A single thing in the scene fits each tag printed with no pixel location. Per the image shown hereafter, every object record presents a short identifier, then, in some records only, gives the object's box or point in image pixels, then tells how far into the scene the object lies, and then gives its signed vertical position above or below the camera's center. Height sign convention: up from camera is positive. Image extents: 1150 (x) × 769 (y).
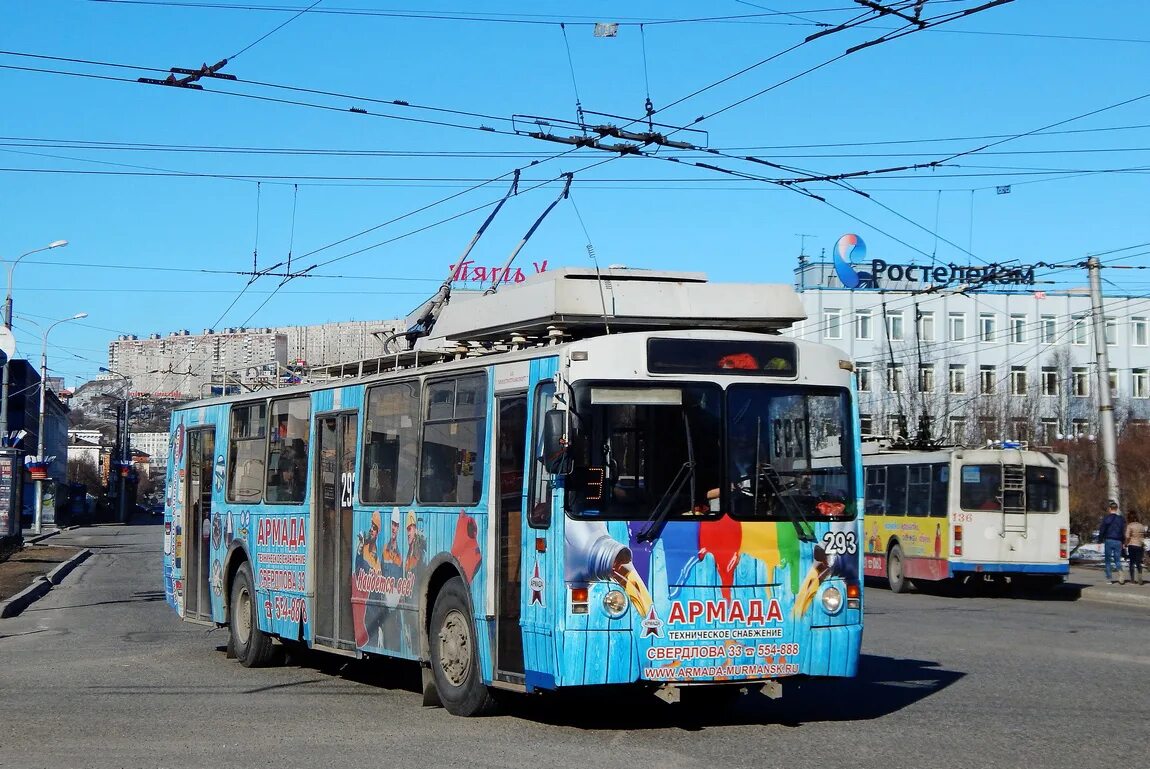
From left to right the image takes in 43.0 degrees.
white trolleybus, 26.78 -0.24
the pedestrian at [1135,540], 28.33 -0.69
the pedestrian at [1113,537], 28.52 -0.64
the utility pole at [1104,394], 29.47 +2.26
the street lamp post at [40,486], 61.16 +0.28
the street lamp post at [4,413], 51.78 +2.82
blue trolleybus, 9.55 +0.02
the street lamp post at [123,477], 86.72 +0.96
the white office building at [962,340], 80.19 +9.20
